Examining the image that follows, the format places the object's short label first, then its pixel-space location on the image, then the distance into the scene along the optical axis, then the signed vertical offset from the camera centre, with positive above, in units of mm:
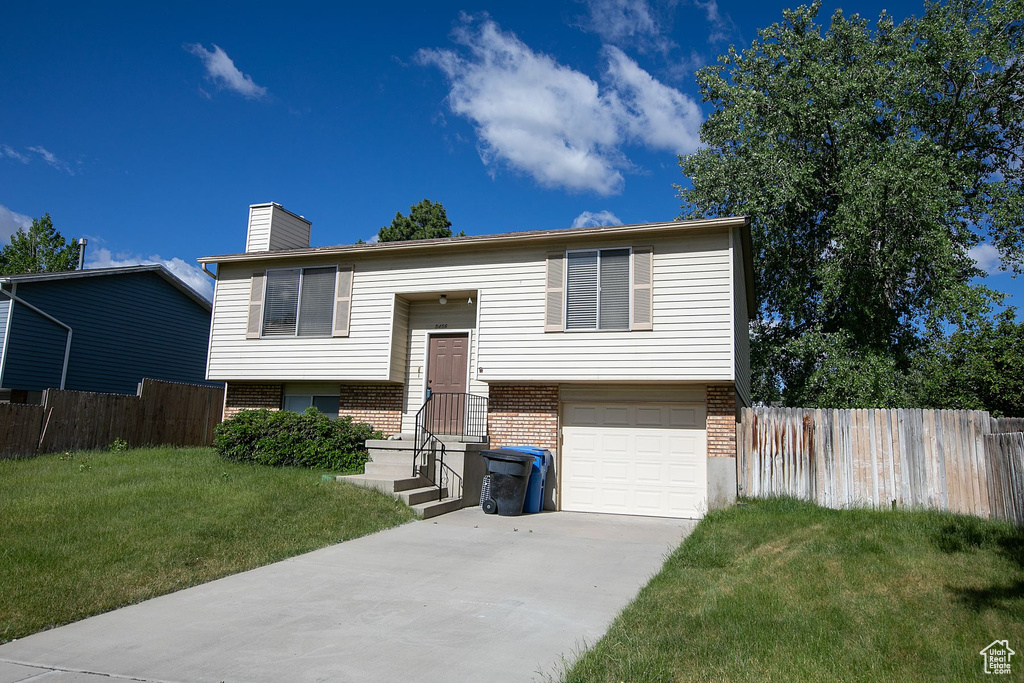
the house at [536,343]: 12031 +1664
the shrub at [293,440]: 13023 -326
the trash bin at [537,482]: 12219 -882
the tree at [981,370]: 12258 +1456
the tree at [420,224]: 31734 +9418
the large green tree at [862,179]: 16391 +6906
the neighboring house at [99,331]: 17844 +2459
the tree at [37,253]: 28734 +6731
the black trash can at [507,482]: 11633 -855
